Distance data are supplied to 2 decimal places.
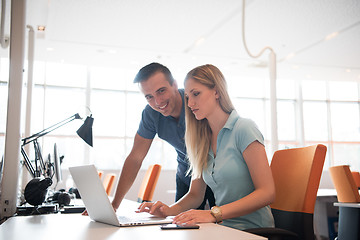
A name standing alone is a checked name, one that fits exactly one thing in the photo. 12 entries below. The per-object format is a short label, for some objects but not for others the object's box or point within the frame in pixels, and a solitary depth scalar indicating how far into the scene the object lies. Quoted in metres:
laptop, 1.17
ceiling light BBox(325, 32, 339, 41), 6.41
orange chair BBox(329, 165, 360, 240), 2.45
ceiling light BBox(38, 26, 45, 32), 5.54
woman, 1.33
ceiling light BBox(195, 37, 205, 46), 6.61
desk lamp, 1.72
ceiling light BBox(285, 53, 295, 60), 7.52
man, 1.98
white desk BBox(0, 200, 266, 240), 0.97
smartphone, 1.09
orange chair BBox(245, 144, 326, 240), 1.30
